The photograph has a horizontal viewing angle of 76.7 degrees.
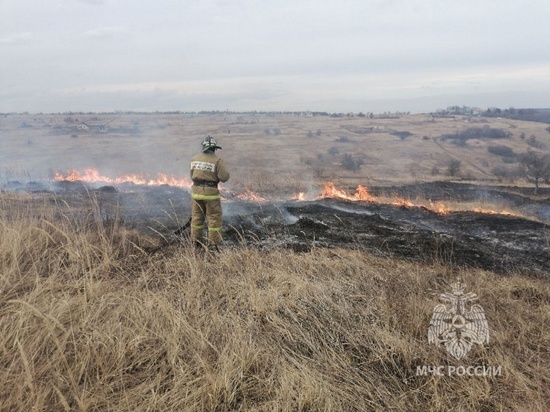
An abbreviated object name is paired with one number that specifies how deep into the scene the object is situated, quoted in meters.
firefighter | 6.82
